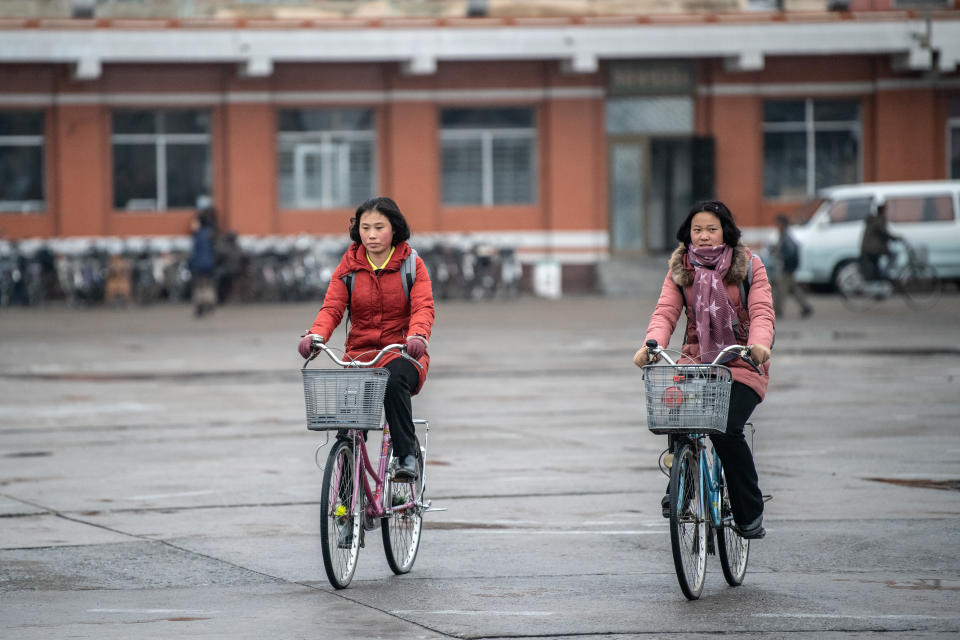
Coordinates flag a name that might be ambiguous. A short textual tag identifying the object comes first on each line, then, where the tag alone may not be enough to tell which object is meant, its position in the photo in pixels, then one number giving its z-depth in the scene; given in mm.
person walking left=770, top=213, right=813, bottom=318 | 52437
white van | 64875
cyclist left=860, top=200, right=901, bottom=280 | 56719
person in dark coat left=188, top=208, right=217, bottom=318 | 56500
